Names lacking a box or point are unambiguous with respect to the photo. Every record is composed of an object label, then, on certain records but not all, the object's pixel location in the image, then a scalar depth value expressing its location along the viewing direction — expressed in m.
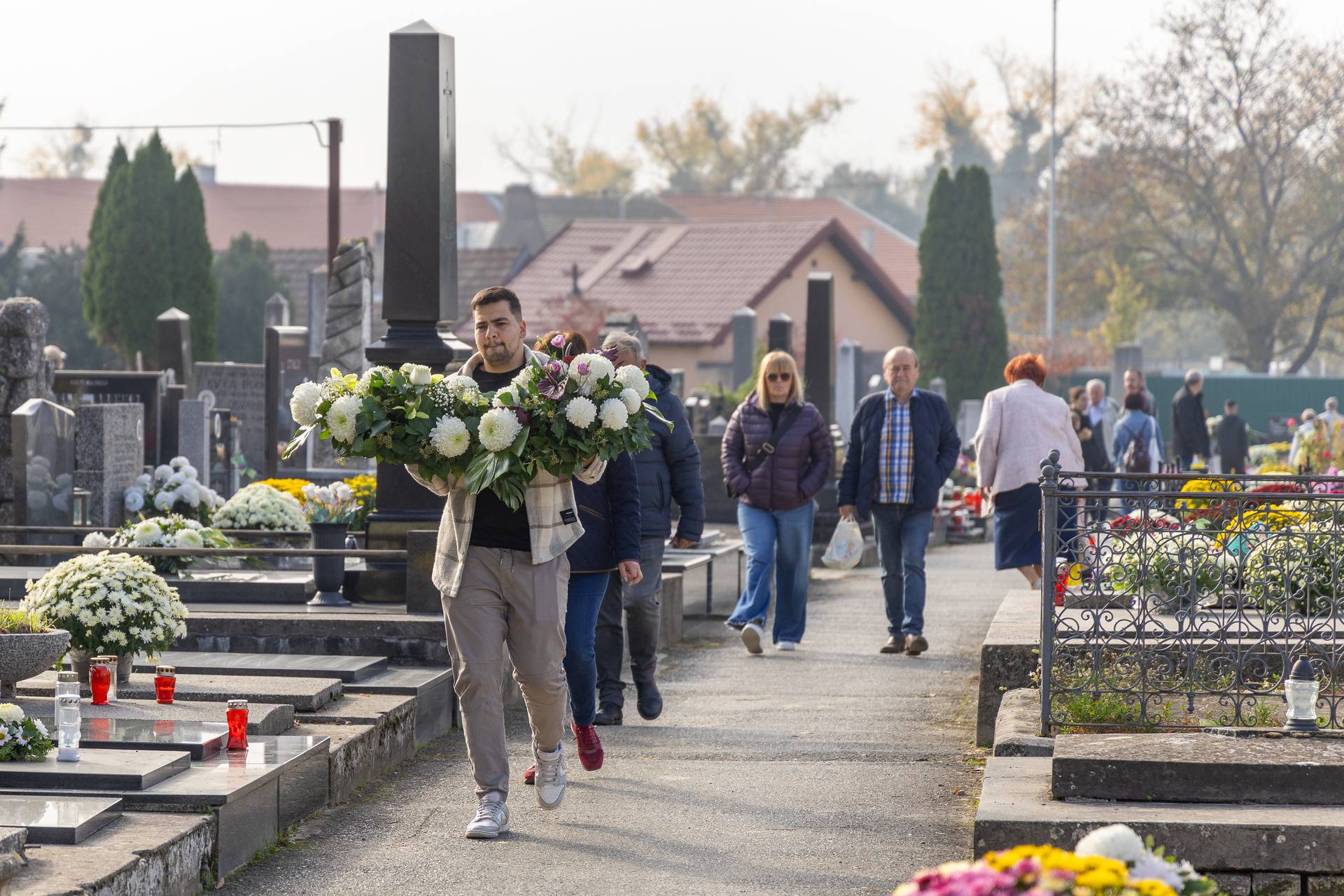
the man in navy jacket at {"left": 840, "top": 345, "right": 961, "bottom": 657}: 21.23
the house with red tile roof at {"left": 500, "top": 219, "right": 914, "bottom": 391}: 89.75
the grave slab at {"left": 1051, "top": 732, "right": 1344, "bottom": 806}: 11.22
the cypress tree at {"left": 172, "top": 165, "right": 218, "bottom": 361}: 80.44
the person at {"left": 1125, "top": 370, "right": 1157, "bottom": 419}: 37.85
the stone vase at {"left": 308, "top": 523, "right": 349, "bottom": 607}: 18.91
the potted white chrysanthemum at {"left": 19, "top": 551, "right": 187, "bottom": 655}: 14.39
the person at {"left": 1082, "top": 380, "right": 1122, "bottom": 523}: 37.09
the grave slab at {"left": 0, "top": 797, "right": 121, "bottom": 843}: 10.12
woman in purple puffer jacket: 21.20
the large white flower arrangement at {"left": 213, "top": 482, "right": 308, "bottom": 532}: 24.75
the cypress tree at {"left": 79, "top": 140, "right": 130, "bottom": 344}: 81.37
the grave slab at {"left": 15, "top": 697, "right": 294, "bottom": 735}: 13.28
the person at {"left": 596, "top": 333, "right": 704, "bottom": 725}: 16.64
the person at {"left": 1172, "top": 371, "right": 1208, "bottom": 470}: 46.00
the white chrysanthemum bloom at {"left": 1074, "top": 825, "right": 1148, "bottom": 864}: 6.62
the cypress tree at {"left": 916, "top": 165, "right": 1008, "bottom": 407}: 85.12
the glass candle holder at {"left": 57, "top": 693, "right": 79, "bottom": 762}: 11.58
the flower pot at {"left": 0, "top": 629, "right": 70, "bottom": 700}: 13.32
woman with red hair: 20.64
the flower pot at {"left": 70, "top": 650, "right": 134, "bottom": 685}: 14.61
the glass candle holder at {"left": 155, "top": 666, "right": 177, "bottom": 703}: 14.02
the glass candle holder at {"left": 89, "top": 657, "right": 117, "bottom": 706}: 13.70
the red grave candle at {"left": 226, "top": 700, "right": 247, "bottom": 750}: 12.59
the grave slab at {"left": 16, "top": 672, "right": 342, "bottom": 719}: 14.47
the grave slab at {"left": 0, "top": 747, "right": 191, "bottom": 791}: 11.25
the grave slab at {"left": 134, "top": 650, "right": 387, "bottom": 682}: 15.82
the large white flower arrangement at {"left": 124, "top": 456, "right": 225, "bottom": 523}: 26.87
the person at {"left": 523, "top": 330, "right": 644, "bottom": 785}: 14.23
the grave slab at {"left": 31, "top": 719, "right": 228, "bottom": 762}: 12.23
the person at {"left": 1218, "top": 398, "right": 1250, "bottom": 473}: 55.03
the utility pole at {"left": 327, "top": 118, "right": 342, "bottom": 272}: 63.56
